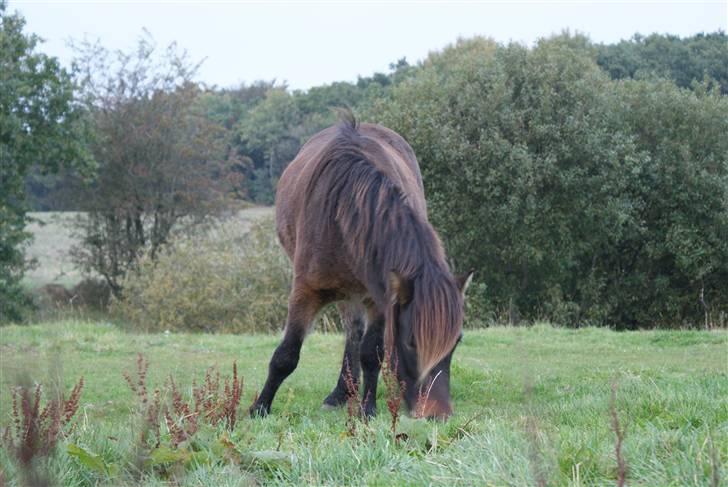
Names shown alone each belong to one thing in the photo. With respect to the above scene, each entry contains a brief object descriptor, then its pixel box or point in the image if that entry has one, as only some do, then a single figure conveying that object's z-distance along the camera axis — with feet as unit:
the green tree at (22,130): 169.58
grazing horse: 34.53
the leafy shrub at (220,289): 137.49
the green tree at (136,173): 218.18
